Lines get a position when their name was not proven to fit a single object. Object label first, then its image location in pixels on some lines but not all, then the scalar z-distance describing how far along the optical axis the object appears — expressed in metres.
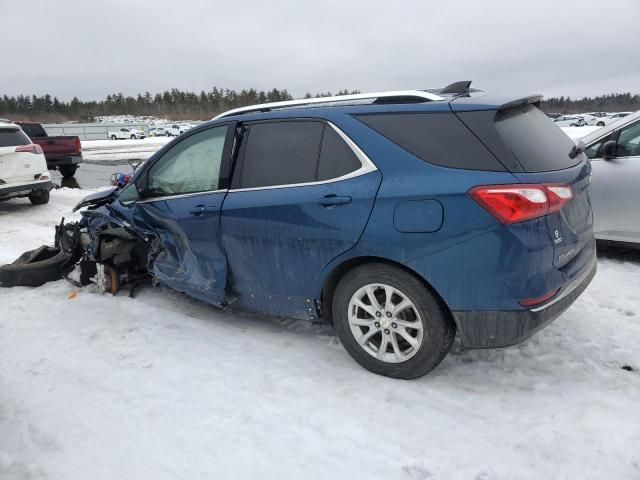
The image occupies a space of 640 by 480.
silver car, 5.00
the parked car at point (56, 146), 14.05
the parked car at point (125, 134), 54.09
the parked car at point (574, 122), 48.67
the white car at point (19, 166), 8.87
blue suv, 2.65
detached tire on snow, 4.83
